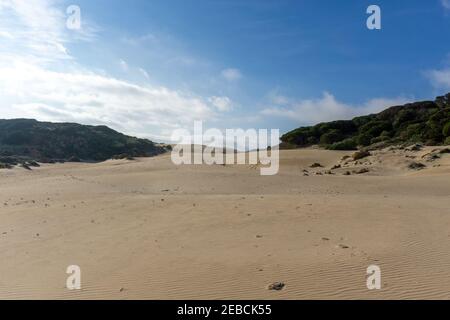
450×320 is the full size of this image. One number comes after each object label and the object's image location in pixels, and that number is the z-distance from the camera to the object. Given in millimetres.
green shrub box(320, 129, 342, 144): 47281
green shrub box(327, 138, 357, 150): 41281
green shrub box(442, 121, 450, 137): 37031
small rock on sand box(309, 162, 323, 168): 33491
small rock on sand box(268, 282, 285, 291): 7461
